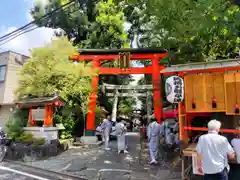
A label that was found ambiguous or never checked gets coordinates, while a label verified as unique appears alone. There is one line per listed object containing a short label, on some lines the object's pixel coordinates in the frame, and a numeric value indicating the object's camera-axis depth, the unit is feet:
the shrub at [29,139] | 29.01
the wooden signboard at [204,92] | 17.31
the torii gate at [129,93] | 49.58
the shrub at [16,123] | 31.46
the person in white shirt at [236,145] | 13.00
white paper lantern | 18.00
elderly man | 10.82
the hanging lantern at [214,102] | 17.33
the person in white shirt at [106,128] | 33.67
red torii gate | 40.52
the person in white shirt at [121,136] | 29.43
